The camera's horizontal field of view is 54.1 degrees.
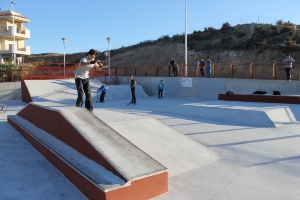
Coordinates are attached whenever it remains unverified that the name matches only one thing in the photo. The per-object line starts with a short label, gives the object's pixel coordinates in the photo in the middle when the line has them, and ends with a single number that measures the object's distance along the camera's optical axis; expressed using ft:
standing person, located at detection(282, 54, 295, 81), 64.80
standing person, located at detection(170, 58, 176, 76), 87.55
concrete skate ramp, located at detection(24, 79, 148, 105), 65.92
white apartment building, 133.57
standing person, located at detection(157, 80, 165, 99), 77.87
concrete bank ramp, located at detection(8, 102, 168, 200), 13.82
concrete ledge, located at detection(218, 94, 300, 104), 49.63
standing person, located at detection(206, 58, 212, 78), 78.43
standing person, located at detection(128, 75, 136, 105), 59.36
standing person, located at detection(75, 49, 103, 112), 22.90
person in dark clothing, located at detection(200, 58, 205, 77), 81.46
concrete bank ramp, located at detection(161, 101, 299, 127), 37.06
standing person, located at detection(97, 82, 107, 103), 66.44
